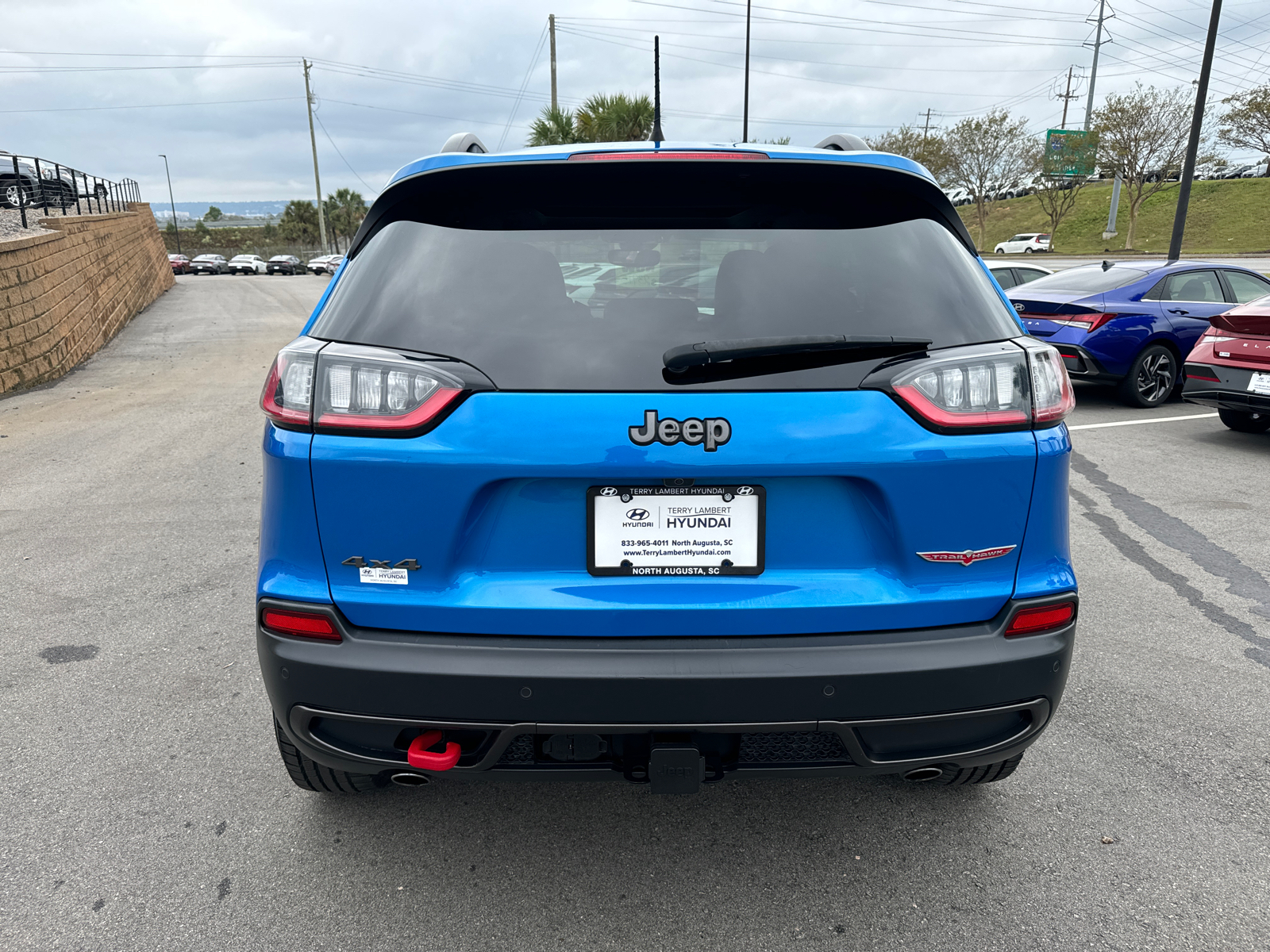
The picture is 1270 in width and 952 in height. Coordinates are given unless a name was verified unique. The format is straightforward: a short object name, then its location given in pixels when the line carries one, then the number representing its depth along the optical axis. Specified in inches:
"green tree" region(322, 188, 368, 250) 3270.2
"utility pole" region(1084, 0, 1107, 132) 2068.4
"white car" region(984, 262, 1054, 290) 549.6
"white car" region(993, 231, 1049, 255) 2199.8
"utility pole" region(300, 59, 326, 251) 2600.9
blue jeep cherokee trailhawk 72.9
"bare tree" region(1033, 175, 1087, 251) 2142.0
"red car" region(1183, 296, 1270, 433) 291.0
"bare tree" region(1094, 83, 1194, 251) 1839.3
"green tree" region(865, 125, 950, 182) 2267.5
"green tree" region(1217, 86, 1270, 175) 1649.9
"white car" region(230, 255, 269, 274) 2503.7
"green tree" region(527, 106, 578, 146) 966.4
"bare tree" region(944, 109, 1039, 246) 2174.0
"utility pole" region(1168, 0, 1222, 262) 666.2
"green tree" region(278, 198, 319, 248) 3607.3
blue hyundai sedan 365.1
